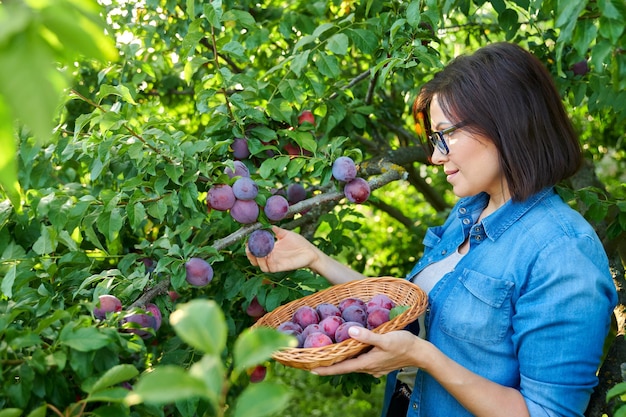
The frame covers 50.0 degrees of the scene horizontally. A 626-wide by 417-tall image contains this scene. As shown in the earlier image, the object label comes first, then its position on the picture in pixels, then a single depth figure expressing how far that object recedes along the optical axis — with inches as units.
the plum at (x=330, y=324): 62.5
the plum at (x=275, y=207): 73.2
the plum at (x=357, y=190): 76.7
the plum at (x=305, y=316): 66.4
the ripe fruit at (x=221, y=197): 69.9
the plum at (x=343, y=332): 60.1
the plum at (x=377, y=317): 63.3
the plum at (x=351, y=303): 67.9
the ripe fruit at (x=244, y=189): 69.9
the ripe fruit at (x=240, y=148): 79.8
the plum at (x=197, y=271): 68.6
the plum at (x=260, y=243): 73.4
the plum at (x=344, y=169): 75.1
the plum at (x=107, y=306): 59.5
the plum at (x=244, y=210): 71.0
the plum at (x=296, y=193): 87.3
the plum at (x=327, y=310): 67.1
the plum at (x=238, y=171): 73.1
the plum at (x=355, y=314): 65.1
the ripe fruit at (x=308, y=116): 89.1
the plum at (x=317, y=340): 59.8
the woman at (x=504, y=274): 58.4
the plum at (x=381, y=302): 66.0
